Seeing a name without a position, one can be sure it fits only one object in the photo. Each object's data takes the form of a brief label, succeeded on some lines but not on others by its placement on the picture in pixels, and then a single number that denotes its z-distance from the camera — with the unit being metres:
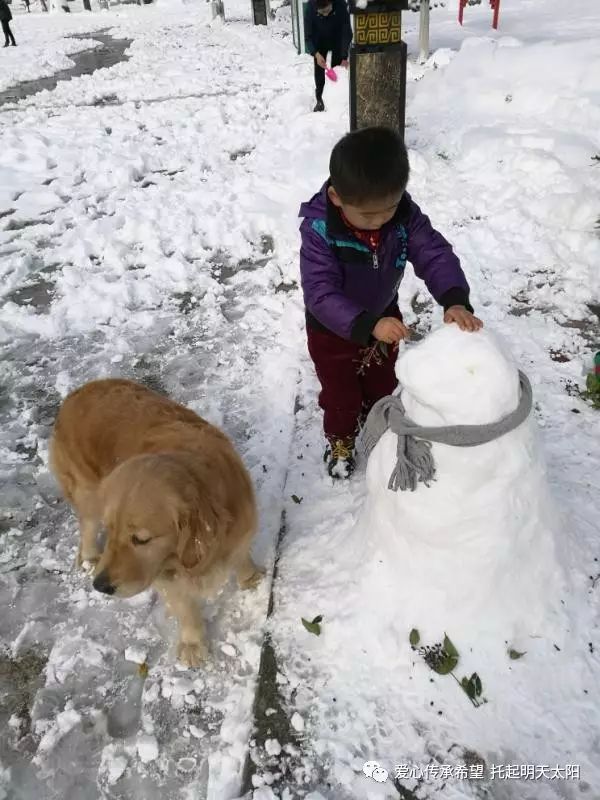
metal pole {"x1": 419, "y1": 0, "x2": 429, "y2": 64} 9.99
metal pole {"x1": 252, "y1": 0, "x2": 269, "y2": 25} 20.62
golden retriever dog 1.88
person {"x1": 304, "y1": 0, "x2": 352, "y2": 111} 8.20
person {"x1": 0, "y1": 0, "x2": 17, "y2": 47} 20.13
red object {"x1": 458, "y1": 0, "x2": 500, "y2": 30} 11.62
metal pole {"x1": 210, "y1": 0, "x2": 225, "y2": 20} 23.47
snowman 1.87
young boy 2.15
